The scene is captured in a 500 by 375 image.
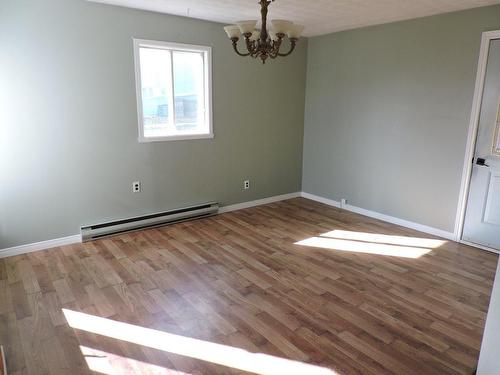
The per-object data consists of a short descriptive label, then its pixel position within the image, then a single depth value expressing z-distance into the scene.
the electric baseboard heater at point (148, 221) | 3.97
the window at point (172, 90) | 4.12
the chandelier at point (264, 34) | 2.56
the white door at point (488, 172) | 3.60
